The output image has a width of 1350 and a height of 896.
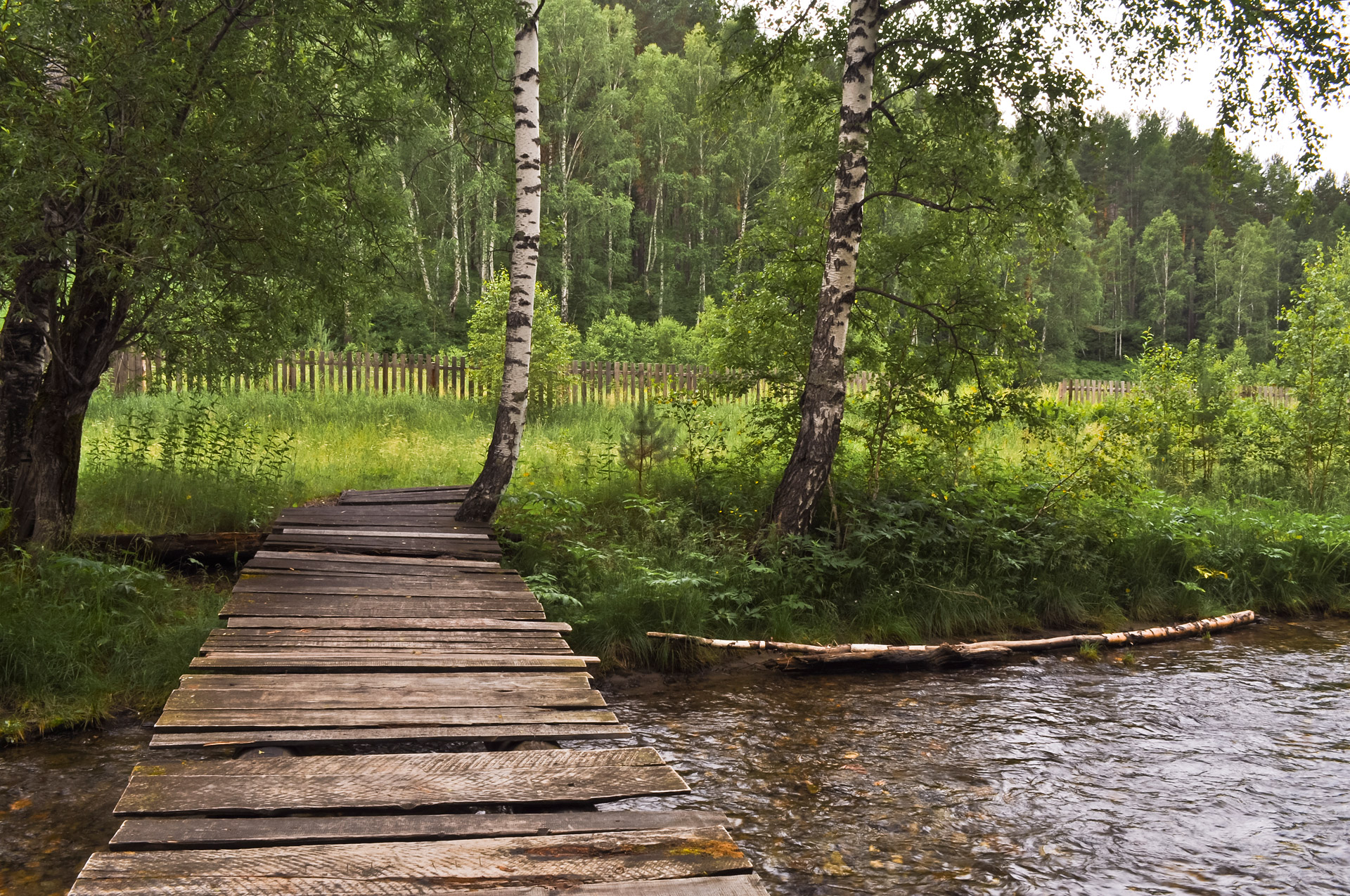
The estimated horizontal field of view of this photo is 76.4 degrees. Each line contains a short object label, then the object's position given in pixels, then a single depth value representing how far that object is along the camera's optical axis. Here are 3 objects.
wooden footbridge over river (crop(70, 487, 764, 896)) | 2.64
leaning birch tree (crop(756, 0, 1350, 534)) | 7.94
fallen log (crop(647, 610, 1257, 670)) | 7.34
